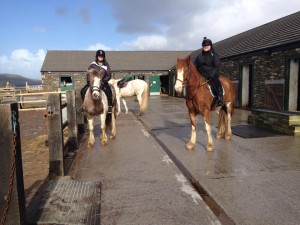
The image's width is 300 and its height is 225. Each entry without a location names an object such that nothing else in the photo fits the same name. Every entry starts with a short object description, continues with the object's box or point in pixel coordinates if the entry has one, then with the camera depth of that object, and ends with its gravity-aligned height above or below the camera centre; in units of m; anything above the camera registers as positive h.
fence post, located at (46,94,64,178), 5.39 -0.93
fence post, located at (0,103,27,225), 3.07 -0.85
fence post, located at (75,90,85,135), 10.34 -1.11
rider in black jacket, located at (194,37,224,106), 7.16 +0.51
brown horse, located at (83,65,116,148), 6.98 -0.36
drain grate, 3.63 -1.63
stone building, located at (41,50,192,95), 37.88 +2.74
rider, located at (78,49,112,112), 8.05 +0.34
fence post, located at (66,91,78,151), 7.73 -0.94
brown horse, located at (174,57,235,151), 6.55 -0.15
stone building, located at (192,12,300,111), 14.46 +1.21
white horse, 14.91 -0.11
